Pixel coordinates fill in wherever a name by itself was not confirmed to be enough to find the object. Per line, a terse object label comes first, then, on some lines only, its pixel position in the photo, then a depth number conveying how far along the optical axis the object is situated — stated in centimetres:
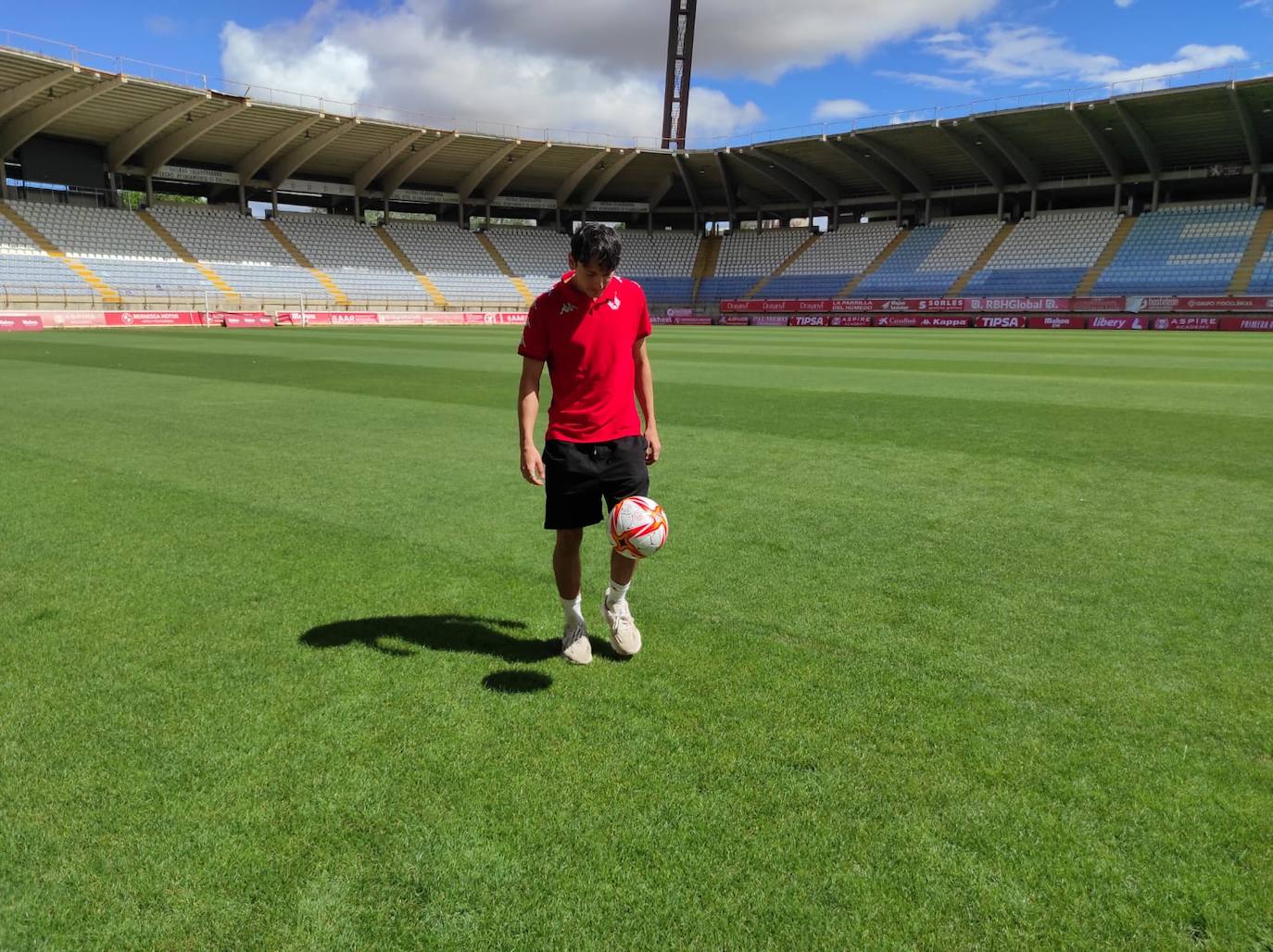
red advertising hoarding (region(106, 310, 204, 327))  4066
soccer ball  379
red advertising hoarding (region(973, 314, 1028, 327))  4625
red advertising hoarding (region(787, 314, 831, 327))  5303
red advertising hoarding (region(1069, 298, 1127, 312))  4350
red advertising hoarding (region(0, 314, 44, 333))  3569
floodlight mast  6869
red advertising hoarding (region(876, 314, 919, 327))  5047
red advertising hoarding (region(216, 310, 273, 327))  4341
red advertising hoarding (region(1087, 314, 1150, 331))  4222
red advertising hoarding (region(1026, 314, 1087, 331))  4409
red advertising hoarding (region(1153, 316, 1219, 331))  4041
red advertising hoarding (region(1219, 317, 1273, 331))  3891
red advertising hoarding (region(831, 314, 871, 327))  5156
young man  370
